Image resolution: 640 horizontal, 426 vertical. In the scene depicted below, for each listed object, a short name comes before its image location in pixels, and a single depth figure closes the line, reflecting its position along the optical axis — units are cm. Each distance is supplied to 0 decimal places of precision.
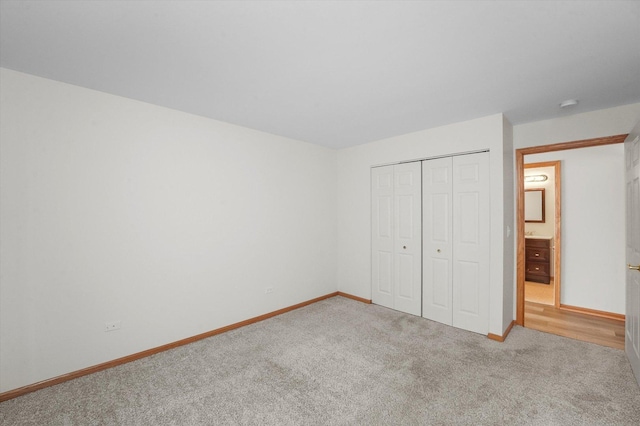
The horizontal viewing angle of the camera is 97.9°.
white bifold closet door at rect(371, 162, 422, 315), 387
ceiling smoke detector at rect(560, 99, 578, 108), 267
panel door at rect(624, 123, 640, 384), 230
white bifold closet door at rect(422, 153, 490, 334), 326
